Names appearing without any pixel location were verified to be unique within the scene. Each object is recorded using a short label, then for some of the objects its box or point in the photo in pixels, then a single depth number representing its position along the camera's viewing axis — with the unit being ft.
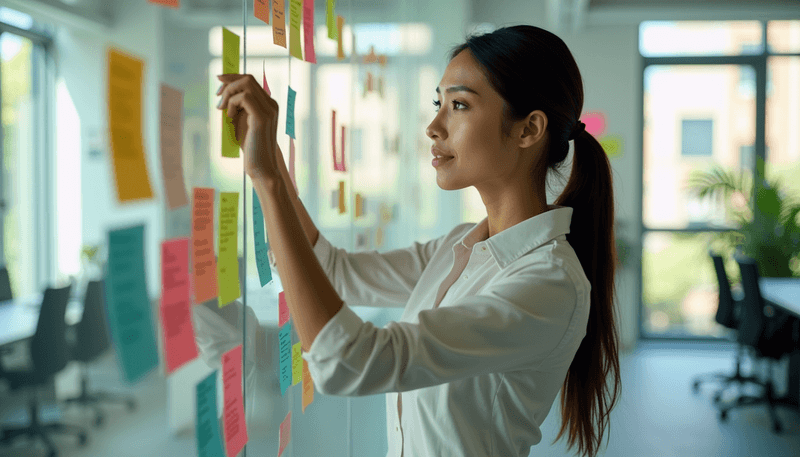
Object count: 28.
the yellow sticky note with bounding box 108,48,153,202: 1.78
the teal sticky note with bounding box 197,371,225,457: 2.42
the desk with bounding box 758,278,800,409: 12.96
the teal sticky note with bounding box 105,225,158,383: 1.81
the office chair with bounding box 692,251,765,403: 14.89
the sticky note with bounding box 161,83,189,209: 2.08
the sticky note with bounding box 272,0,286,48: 3.36
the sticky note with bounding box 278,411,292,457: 3.74
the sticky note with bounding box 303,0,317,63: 4.13
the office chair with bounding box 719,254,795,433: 13.15
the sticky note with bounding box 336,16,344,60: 5.33
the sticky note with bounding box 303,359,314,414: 4.45
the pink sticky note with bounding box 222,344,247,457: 2.77
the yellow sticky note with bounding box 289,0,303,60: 3.75
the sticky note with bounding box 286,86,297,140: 3.88
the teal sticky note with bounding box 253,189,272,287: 3.18
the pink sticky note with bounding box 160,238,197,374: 2.11
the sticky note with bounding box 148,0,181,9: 2.01
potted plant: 17.43
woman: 2.51
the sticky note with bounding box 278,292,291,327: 3.64
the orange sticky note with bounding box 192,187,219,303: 2.36
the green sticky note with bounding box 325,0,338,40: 4.91
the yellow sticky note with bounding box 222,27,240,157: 2.60
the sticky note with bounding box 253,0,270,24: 3.01
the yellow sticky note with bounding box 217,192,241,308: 2.68
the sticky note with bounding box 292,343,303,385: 4.04
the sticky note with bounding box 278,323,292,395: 3.69
